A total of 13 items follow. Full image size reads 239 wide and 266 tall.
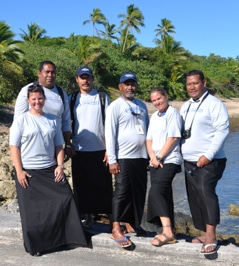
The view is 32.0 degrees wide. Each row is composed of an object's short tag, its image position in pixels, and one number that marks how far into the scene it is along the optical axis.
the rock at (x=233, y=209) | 10.14
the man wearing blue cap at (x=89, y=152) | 4.89
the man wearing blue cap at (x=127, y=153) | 4.52
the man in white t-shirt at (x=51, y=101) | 4.63
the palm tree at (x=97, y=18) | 55.66
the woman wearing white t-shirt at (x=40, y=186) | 4.32
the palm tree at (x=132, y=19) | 51.97
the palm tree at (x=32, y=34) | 49.56
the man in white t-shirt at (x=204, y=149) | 4.12
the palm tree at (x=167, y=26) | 60.09
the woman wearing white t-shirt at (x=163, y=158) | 4.31
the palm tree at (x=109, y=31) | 55.88
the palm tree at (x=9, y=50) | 27.08
